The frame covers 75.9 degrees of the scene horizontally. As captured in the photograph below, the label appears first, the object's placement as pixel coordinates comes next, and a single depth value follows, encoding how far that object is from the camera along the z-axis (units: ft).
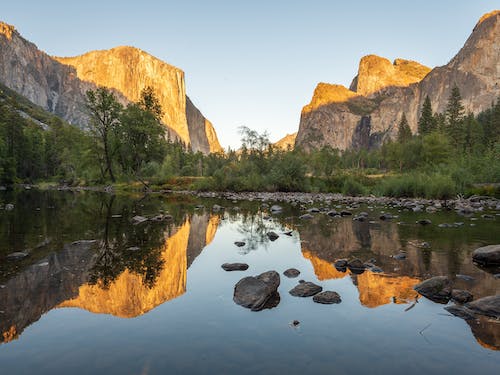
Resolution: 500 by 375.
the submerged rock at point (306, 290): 20.17
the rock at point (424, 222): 46.58
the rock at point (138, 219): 48.65
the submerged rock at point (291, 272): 24.36
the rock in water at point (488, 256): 26.05
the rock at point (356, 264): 25.63
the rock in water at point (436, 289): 19.49
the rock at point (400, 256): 28.21
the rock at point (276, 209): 66.82
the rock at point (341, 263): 26.33
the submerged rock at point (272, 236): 38.22
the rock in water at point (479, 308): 16.65
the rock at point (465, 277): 22.47
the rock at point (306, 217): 55.00
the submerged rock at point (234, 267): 25.96
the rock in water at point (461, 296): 18.85
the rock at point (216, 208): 70.87
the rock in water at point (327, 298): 18.99
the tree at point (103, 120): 148.56
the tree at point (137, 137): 154.61
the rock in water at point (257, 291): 18.54
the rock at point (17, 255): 26.95
